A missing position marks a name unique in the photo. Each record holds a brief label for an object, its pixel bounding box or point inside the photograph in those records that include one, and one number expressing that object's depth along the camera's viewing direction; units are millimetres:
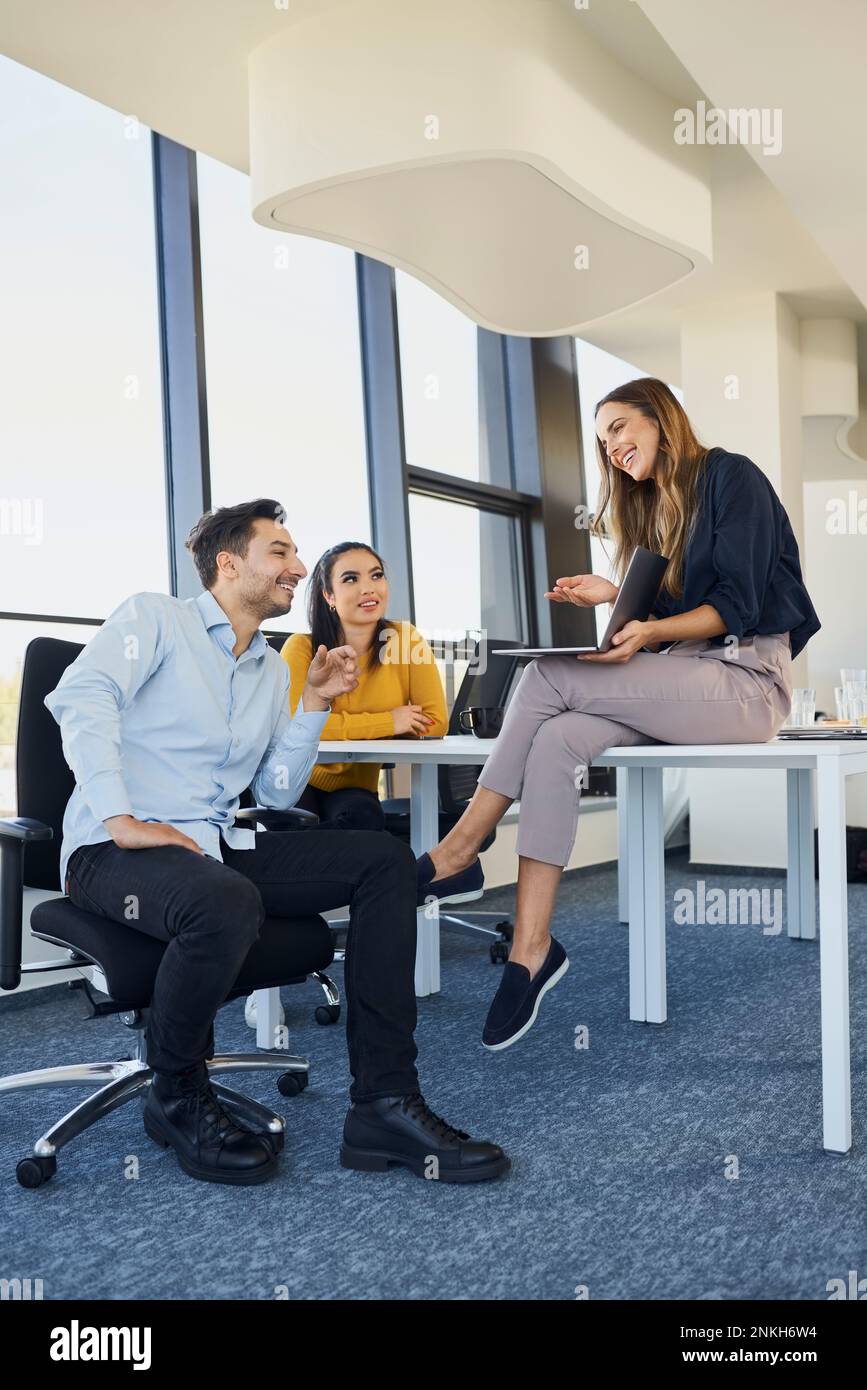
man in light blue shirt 1800
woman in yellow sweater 3256
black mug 3035
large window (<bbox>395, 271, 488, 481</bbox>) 5086
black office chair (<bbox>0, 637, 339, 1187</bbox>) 1824
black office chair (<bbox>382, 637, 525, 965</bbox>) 3629
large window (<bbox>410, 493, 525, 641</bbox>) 5172
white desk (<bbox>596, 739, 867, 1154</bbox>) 1950
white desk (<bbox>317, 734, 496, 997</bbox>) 2568
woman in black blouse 2164
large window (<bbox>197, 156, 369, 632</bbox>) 4129
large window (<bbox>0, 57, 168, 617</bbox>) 3438
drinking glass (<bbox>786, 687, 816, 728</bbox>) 3080
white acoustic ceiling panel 2801
